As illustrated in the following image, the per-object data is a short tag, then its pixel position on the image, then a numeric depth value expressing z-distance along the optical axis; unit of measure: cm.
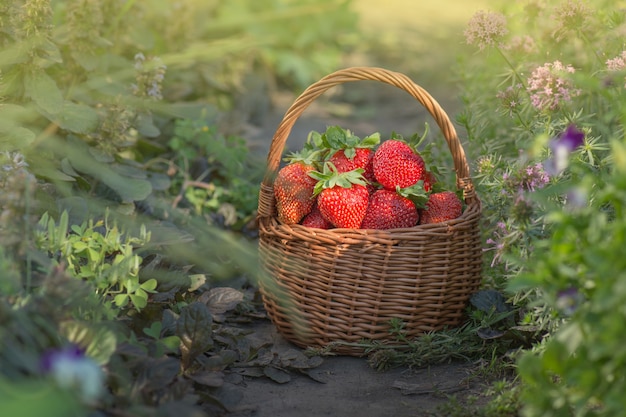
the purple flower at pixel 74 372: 233
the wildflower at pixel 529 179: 376
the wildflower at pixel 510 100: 437
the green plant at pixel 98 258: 355
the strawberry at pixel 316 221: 419
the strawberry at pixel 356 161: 427
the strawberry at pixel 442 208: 411
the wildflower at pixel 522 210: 326
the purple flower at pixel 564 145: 266
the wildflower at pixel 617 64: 407
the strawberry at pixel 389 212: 407
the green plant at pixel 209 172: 590
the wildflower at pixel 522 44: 499
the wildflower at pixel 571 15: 455
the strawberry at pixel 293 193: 416
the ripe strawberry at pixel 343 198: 400
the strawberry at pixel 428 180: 437
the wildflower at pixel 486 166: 420
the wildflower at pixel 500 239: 375
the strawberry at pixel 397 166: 415
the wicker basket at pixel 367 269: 399
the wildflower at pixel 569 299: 262
